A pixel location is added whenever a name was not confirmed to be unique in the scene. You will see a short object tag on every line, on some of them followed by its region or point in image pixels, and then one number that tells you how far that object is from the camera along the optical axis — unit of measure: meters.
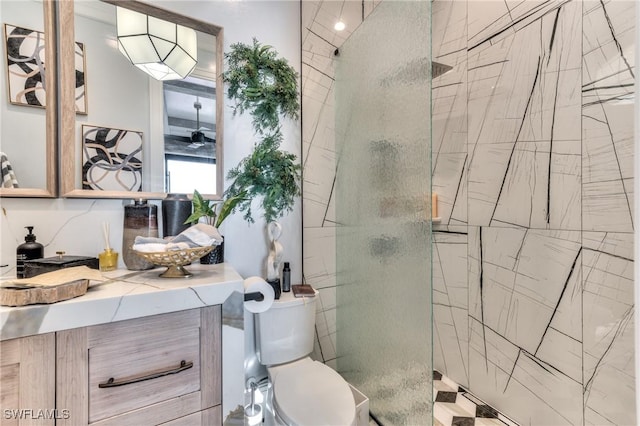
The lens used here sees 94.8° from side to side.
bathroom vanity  0.72
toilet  1.13
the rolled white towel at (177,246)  1.00
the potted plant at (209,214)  1.30
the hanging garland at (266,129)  1.60
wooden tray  0.72
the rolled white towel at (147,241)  1.01
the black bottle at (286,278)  1.61
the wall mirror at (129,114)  1.21
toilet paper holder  1.21
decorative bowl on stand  0.99
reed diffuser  1.18
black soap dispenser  1.04
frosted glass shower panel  1.15
